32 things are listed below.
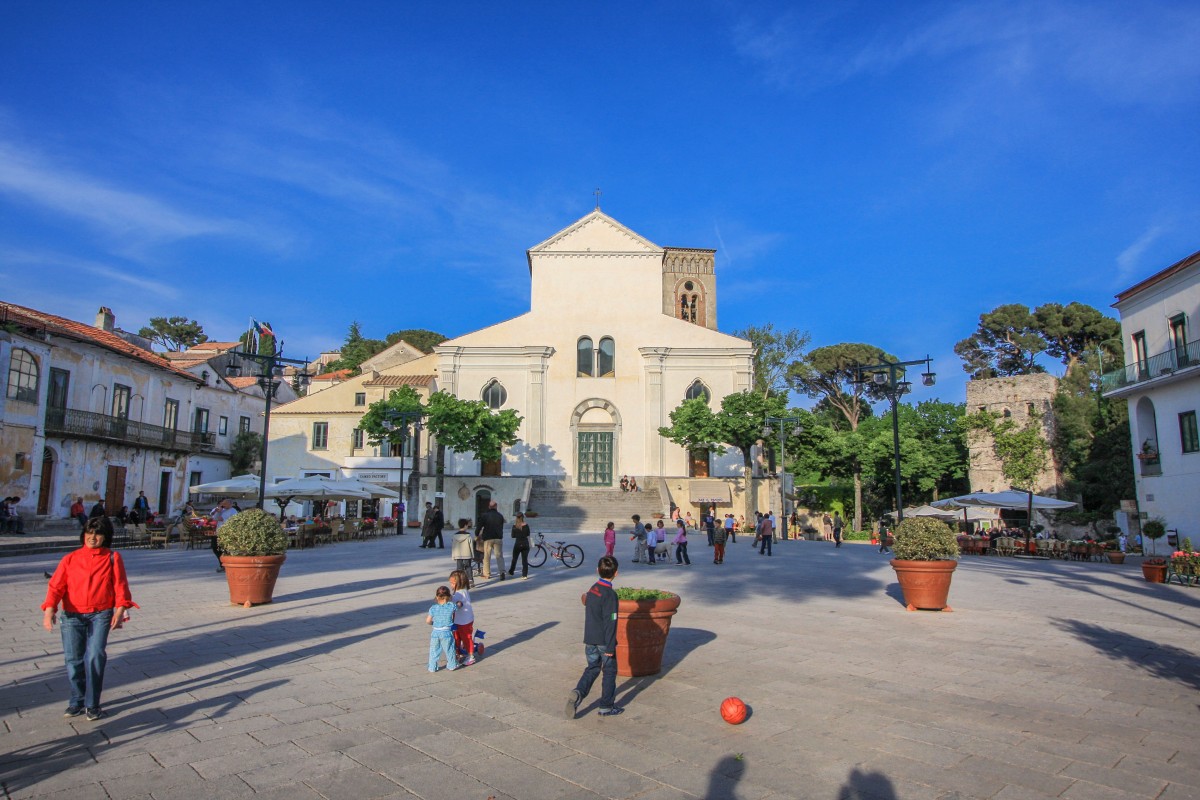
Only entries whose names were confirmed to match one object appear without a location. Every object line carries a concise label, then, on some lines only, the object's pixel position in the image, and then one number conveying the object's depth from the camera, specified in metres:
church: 41.25
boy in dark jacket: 5.75
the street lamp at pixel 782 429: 33.62
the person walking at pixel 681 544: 19.62
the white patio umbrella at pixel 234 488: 23.91
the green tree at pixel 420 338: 85.62
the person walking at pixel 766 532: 22.97
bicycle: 18.44
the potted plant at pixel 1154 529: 22.89
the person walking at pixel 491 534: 15.01
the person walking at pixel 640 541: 20.07
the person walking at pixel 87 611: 5.53
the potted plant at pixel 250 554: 10.81
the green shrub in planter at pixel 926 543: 11.10
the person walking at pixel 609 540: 17.25
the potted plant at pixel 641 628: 6.95
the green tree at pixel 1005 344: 57.28
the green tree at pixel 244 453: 42.62
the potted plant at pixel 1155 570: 15.94
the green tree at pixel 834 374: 67.94
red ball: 5.59
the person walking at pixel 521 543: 15.46
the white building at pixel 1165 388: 24.66
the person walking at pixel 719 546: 19.66
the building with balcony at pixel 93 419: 26.33
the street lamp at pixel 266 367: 18.72
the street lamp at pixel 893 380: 18.70
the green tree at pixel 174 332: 78.38
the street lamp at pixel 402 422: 32.78
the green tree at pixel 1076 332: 53.53
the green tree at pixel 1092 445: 36.12
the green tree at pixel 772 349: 62.72
